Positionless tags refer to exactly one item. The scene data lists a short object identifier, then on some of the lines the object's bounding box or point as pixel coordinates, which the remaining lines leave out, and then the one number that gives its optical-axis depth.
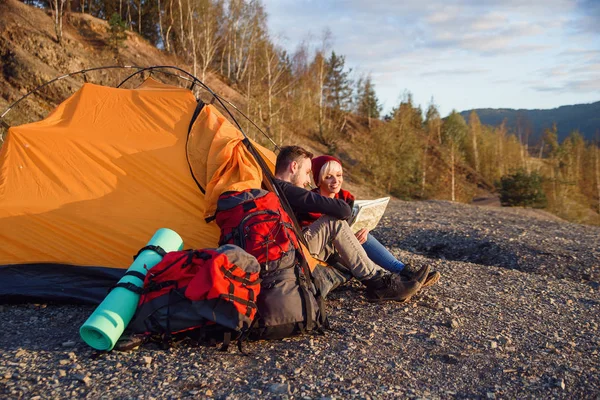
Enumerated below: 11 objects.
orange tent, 4.93
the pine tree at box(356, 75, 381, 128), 49.94
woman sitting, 5.30
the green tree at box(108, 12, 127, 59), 29.59
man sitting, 4.80
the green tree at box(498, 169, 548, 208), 27.23
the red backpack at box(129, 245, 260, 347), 3.67
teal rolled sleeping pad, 3.55
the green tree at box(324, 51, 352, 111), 46.47
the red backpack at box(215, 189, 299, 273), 4.14
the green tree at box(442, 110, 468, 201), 52.38
